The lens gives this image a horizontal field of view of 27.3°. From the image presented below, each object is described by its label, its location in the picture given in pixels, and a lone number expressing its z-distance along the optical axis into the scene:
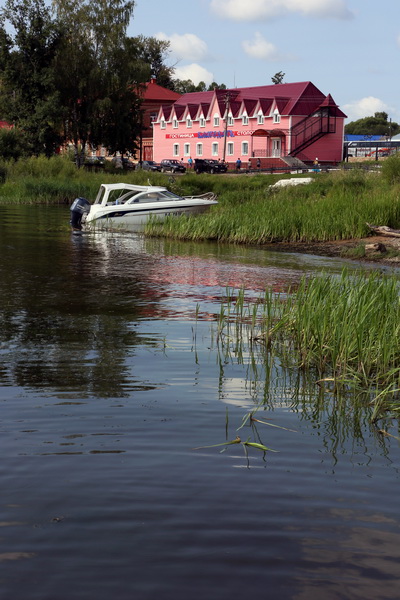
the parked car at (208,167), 76.25
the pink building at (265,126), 85.88
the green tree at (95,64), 68.31
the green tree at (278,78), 149.12
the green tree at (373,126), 153.62
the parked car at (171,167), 77.50
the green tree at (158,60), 126.06
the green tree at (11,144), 65.18
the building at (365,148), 87.48
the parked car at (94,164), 73.34
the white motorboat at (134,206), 33.12
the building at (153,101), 112.56
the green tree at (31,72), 67.81
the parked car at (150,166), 80.62
